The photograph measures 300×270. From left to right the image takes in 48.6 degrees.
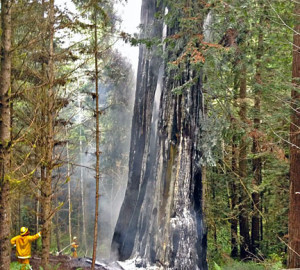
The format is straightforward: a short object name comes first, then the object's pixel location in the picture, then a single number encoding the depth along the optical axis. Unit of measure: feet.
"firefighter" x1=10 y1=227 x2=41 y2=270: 30.42
